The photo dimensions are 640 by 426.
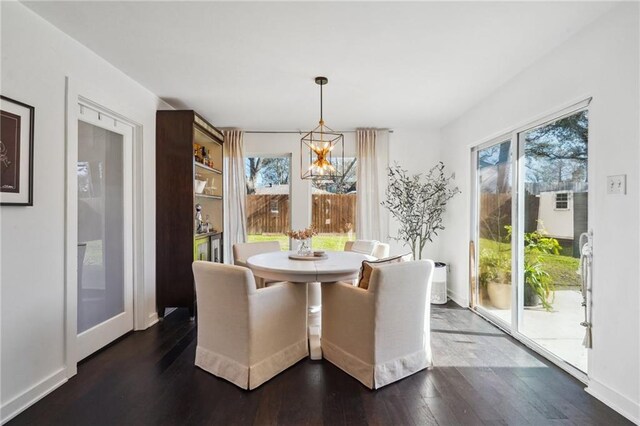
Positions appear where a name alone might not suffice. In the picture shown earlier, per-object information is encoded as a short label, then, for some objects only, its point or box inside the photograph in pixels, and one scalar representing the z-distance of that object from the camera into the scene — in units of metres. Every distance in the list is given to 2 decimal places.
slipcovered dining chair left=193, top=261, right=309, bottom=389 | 2.04
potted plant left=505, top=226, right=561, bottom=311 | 2.63
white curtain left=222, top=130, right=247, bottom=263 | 4.57
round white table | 2.33
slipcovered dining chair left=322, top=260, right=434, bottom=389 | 2.06
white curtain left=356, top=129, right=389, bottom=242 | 4.58
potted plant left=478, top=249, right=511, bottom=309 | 3.22
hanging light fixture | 2.82
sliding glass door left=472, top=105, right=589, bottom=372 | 2.35
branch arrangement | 4.29
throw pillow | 2.21
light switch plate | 1.85
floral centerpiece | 2.96
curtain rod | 4.71
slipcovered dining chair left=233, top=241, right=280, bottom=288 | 3.25
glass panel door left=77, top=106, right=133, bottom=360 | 2.54
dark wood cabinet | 3.31
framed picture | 1.76
